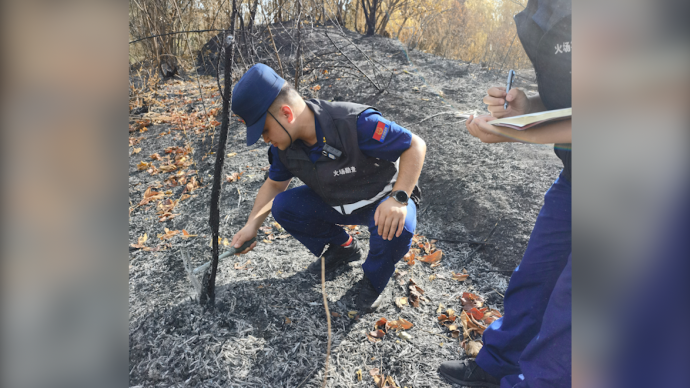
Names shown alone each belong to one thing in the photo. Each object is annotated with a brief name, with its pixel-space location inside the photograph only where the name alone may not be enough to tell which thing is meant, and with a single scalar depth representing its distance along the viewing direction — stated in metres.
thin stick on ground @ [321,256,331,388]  1.60
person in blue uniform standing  0.87
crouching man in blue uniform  1.71
